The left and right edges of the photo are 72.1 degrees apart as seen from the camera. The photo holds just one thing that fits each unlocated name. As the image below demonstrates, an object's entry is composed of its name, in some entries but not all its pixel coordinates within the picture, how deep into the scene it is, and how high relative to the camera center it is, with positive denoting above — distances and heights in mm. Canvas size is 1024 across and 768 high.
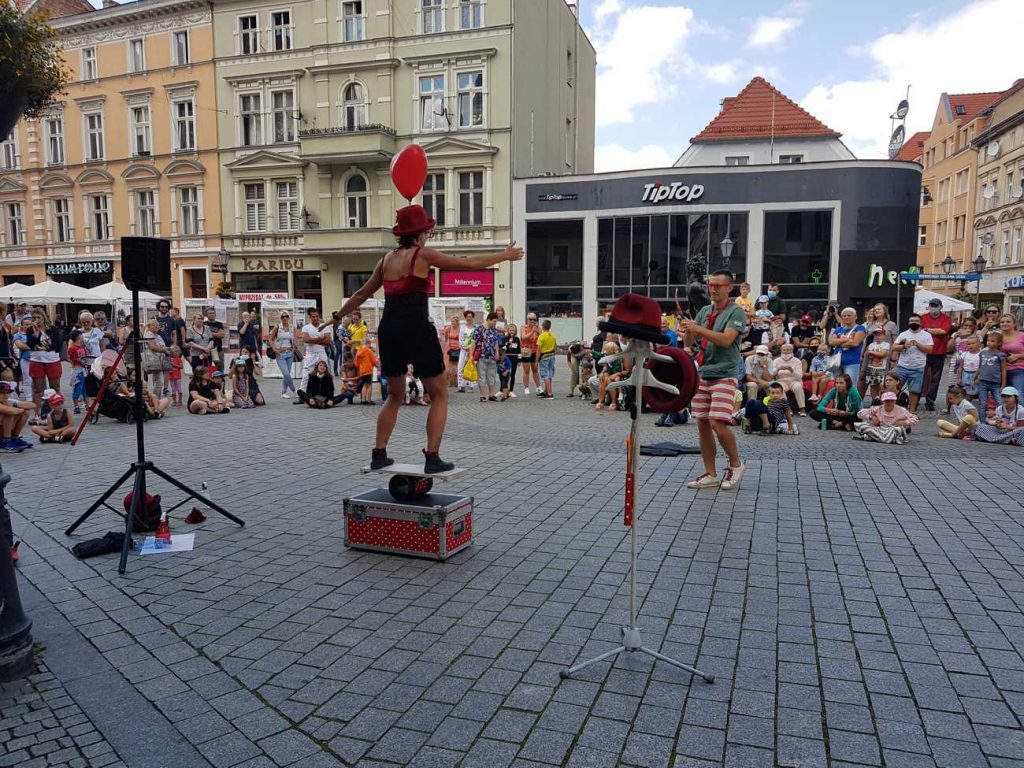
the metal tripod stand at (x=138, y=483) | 5082 -1410
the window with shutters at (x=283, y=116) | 31672 +8262
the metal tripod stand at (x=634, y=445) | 3477 -730
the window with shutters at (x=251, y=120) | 32156 +8197
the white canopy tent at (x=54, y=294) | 22672 +179
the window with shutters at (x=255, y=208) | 32656 +4255
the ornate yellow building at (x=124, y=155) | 33031 +7142
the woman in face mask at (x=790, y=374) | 12088 -1265
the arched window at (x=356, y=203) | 31086 +4275
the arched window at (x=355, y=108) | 30578 +8325
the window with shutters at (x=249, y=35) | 31781 +11936
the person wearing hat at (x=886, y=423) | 9820 -1766
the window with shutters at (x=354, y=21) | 30328 +11965
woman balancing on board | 5070 -146
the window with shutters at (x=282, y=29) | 31375 +11978
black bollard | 3381 -1593
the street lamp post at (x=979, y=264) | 34466 +1765
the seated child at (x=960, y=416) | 10086 -1693
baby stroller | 11719 -1803
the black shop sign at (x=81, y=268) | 35406 +1586
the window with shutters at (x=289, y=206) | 32094 +4249
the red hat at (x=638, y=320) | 3426 -100
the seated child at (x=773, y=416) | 10805 -1783
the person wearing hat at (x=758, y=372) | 11672 -1229
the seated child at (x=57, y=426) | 10297 -1886
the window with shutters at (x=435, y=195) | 30266 +4464
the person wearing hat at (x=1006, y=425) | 9672 -1735
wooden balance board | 5090 -1342
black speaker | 5202 +284
